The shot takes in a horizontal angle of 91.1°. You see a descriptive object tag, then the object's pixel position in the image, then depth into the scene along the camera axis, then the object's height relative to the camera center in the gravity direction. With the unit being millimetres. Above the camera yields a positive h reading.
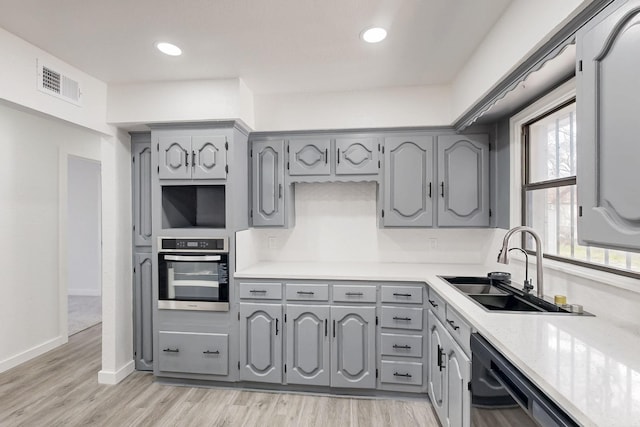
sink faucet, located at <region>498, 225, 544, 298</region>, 1799 -238
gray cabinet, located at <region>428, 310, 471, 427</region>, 1597 -966
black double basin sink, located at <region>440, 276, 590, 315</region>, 1734 -522
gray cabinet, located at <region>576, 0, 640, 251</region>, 943 +279
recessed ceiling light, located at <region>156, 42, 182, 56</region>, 2055 +1101
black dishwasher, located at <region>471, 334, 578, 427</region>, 940 -639
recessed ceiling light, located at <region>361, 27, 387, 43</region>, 1889 +1103
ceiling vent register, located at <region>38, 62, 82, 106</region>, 2105 +911
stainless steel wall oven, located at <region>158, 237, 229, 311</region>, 2578 -505
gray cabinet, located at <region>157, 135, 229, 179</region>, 2586 +466
